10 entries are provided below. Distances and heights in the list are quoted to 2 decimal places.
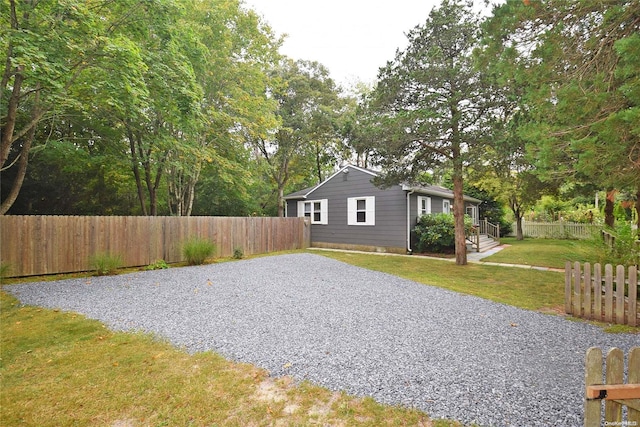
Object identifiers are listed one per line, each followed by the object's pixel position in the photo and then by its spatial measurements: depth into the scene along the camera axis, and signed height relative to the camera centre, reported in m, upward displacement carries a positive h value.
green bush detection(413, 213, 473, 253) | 12.48 -0.76
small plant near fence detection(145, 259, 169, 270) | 8.80 -1.52
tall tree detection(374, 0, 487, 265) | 8.23 +3.72
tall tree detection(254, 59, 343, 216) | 19.98 +6.67
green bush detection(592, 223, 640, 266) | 4.88 -0.62
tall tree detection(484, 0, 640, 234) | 3.18 +1.79
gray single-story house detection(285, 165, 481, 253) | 13.33 +0.30
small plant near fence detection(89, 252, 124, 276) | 7.74 -1.27
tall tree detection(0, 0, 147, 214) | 5.61 +3.60
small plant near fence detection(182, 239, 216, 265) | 9.45 -1.17
